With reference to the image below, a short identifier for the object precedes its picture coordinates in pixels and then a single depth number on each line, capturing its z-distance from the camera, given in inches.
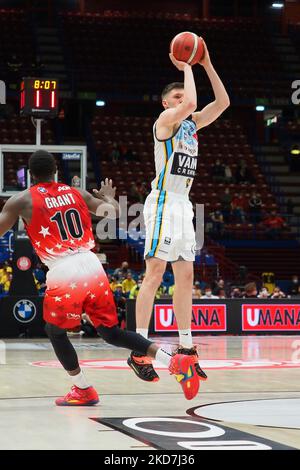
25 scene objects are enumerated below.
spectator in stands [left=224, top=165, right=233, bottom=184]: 1187.9
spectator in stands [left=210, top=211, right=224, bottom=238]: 1061.8
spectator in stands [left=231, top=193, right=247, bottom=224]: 1091.3
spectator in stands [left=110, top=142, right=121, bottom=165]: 1178.0
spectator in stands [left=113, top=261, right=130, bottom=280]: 796.6
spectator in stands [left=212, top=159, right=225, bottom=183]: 1184.2
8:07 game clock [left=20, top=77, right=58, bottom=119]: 593.6
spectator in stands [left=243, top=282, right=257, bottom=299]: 745.0
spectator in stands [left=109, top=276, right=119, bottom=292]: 736.3
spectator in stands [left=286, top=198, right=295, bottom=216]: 1160.2
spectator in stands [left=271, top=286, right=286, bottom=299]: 756.0
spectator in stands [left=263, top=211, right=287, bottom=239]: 1089.4
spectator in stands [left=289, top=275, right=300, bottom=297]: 959.6
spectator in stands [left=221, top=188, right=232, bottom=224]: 1095.0
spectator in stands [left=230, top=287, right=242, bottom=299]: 772.0
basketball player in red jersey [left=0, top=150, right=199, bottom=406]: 232.2
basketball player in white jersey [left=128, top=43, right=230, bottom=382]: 262.7
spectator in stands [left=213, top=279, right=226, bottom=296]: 778.0
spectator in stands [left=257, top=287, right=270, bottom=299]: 760.3
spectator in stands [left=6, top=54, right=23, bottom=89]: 1115.5
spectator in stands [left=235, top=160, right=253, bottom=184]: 1194.6
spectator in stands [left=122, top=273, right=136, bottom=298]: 740.2
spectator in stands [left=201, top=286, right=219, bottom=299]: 749.0
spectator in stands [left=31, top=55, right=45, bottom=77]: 1103.5
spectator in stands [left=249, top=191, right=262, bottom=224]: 1107.9
